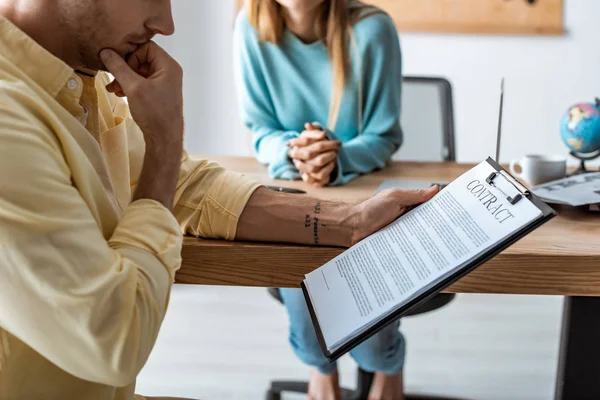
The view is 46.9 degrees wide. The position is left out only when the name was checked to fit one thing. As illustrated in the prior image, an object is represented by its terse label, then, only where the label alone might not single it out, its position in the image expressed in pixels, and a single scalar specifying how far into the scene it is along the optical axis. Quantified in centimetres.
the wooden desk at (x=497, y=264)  93
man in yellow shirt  65
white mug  133
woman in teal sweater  161
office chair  194
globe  138
